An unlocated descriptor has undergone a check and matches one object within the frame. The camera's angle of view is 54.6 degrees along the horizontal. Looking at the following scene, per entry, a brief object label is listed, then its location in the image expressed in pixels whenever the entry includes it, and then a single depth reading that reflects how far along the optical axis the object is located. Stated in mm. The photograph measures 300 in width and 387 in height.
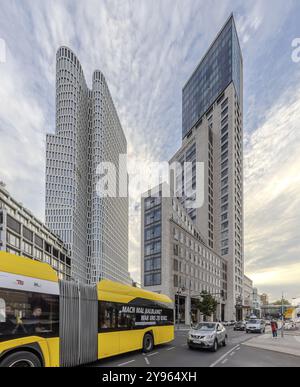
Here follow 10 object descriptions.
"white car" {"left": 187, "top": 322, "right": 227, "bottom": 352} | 15273
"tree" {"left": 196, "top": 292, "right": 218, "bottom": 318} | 59688
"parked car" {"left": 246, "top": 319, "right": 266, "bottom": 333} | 31928
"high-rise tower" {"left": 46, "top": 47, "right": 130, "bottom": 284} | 123019
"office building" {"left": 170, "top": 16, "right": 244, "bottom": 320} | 97625
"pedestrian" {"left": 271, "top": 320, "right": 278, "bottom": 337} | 24781
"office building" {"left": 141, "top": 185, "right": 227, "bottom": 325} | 59031
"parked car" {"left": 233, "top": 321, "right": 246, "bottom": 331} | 38188
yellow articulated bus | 7367
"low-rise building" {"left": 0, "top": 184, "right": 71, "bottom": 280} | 56150
